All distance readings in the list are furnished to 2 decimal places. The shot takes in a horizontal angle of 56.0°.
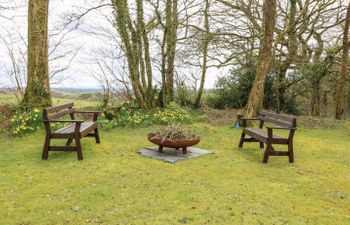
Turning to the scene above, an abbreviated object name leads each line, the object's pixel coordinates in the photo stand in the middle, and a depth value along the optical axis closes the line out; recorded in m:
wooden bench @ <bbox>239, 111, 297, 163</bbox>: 5.98
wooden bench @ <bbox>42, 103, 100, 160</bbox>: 5.70
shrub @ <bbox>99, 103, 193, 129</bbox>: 9.37
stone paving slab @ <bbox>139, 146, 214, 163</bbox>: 6.12
